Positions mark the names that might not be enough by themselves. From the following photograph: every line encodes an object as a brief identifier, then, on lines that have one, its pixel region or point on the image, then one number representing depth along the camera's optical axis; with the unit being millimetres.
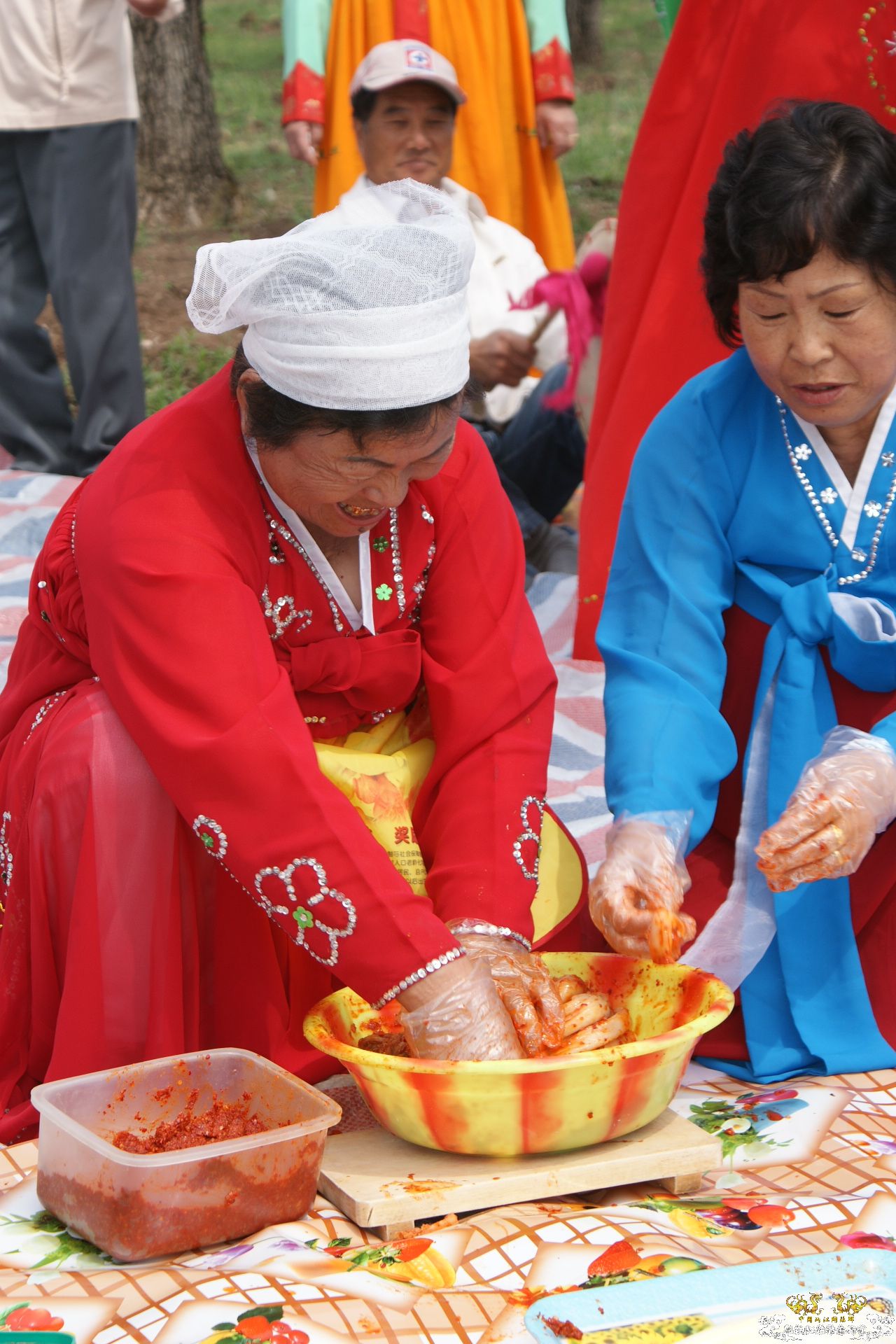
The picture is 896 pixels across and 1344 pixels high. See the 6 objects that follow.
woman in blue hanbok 4758
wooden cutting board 4082
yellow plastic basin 4078
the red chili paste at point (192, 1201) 3910
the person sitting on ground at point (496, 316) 9984
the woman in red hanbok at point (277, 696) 4379
